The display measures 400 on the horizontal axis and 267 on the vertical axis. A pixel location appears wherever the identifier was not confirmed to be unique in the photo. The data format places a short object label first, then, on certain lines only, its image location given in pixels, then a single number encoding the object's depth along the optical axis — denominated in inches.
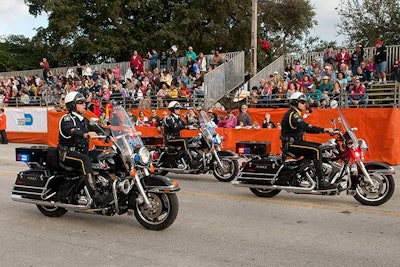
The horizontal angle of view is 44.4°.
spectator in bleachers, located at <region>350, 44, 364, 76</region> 688.4
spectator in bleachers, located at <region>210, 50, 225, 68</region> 819.4
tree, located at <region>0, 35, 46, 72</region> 1790.1
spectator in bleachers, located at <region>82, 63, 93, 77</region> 1047.6
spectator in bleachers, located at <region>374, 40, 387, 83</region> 663.8
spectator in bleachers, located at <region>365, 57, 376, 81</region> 659.4
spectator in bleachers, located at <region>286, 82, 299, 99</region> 641.6
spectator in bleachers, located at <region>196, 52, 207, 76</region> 830.5
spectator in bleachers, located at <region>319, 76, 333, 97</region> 623.5
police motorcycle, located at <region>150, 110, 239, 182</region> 437.4
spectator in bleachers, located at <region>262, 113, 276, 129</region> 601.3
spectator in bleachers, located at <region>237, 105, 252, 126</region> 609.3
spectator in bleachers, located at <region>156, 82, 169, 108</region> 767.7
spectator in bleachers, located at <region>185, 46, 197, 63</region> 859.4
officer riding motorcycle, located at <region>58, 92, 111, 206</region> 265.0
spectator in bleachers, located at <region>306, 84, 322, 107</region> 591.2
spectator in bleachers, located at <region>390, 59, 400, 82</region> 633.7
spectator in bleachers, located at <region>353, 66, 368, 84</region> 648.4
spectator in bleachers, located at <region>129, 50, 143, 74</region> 959.6
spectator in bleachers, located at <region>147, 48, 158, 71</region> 954.0
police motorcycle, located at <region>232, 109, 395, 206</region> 313.6
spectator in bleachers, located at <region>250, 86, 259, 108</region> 676.7
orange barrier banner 508.4
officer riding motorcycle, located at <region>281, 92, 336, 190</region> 317.4
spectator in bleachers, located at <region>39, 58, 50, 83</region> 1135.0
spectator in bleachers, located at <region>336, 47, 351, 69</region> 721.0
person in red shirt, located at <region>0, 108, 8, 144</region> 879.7
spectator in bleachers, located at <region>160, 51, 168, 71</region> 954.2
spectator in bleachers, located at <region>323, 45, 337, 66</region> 743.1
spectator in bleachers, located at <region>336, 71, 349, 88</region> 623.5
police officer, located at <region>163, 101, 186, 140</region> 461.1
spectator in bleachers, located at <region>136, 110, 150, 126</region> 690.4
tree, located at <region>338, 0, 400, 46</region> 1104.8
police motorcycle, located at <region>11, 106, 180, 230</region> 252.5
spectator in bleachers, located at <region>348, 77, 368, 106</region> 571.2
